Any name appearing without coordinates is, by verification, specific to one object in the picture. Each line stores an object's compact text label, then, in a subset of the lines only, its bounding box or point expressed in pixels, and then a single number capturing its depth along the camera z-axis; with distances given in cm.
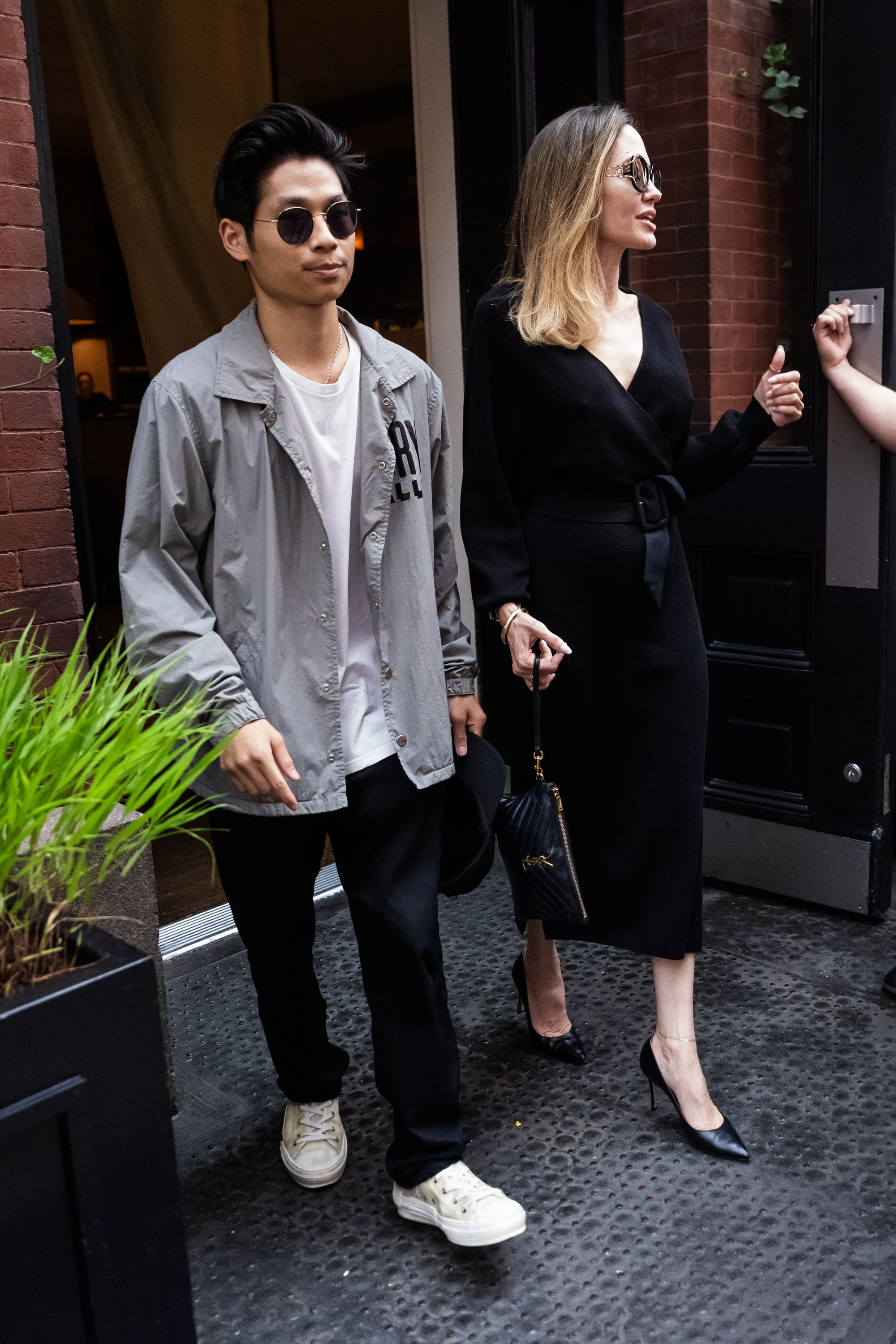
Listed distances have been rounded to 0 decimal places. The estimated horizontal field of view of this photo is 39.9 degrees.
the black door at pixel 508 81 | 354
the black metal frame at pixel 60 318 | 251
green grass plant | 130
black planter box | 126
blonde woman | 234
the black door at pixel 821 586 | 306
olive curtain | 464
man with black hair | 196
